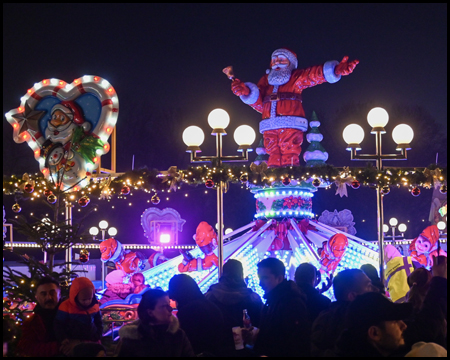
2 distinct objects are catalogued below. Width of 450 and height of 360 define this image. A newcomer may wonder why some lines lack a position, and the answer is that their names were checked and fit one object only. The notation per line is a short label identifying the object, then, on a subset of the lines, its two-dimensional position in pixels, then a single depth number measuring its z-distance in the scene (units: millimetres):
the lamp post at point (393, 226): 16553
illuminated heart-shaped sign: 9867
